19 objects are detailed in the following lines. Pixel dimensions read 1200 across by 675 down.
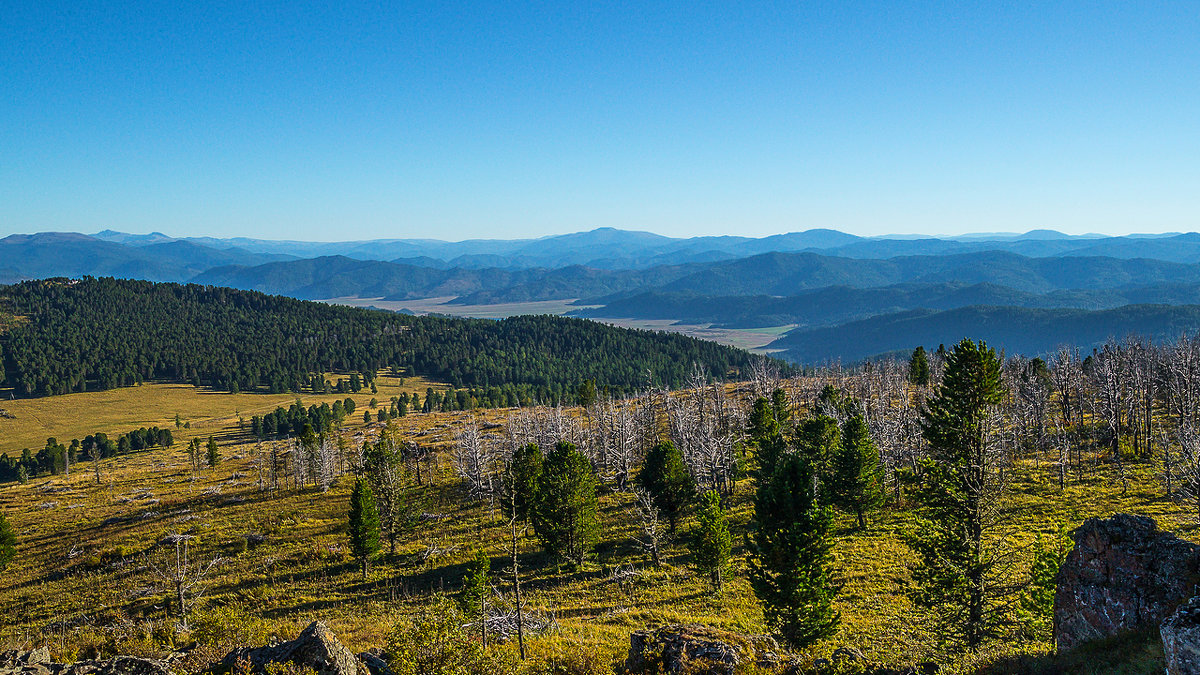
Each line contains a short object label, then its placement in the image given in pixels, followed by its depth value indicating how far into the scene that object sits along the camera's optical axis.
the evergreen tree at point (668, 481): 55.22
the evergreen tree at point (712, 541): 42.31
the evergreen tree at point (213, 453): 101.44
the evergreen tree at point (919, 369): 91.28
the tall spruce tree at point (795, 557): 28.77
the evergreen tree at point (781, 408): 73.88
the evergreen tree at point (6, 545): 54.25
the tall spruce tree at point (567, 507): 49.25
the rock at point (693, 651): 21.86
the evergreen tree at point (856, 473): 53.72
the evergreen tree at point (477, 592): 35.00
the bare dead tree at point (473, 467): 73.15
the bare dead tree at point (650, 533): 46.69
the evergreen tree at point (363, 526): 49.57
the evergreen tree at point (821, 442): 57.66
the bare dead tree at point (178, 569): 38.25
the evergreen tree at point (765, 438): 57.56
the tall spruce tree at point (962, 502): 26.08
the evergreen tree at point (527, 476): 53.91
